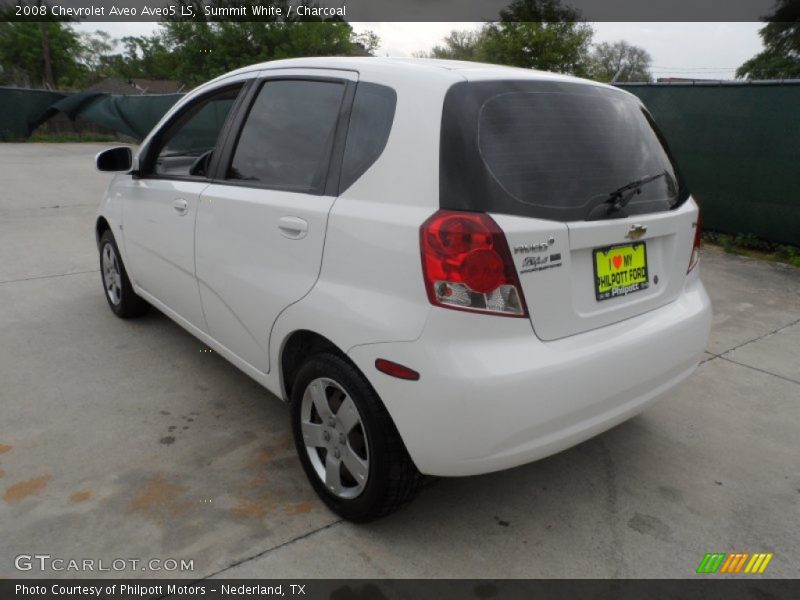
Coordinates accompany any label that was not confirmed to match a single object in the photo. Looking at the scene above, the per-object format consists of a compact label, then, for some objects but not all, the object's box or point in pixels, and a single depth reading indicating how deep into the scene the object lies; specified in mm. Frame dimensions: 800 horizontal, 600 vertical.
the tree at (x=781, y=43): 39406
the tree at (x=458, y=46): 64500
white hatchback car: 1947
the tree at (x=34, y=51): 47531
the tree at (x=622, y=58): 66250
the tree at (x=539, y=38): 39450
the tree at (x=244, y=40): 42750
